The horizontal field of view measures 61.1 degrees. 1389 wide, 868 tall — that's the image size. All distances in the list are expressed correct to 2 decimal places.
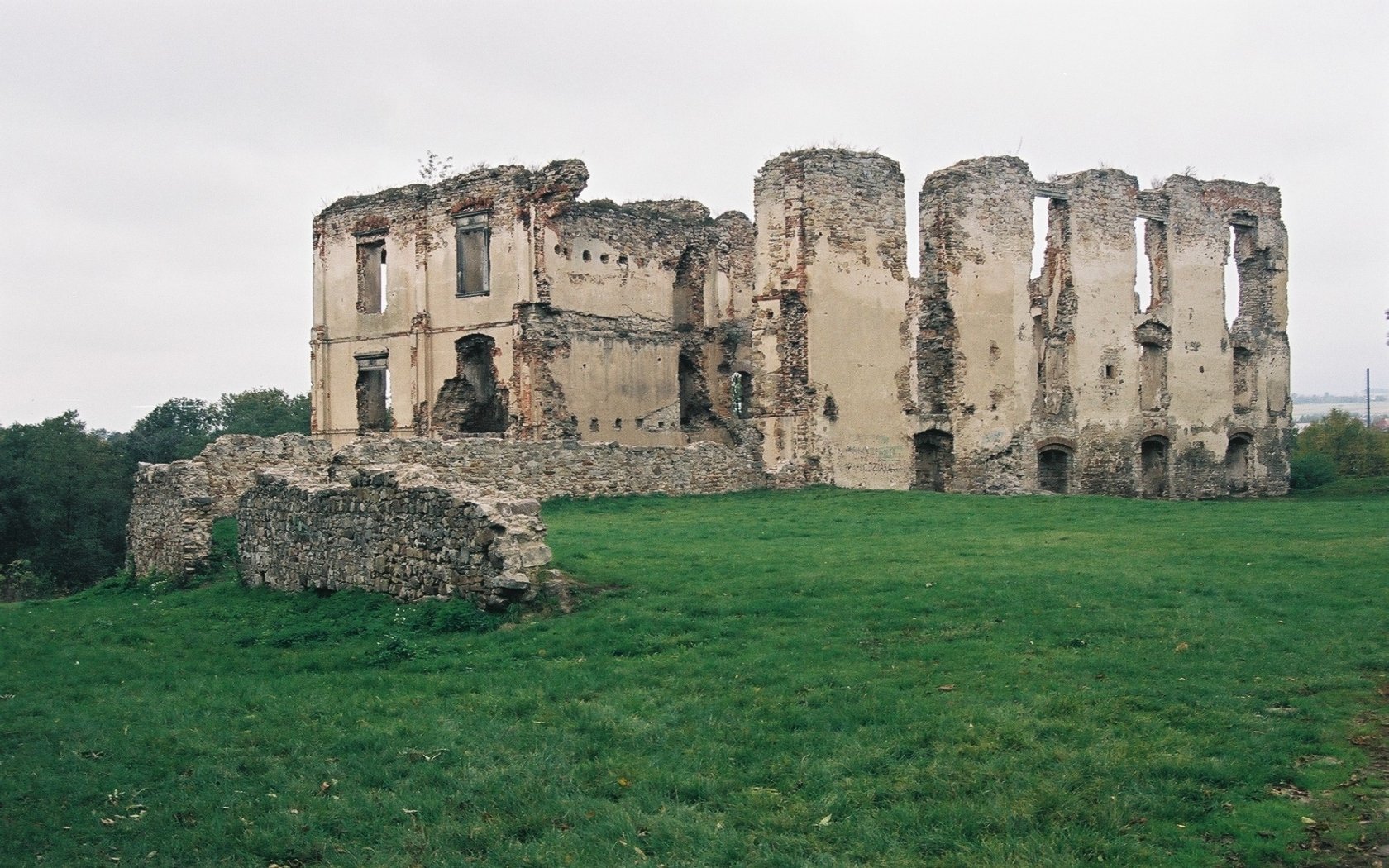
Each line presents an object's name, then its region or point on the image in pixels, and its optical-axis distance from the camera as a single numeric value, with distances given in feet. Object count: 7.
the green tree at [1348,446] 134.72
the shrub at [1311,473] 125.08
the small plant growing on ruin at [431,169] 119.34
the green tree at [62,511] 156.46
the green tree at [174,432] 200.44
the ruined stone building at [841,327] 95.86
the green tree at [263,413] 222.69
